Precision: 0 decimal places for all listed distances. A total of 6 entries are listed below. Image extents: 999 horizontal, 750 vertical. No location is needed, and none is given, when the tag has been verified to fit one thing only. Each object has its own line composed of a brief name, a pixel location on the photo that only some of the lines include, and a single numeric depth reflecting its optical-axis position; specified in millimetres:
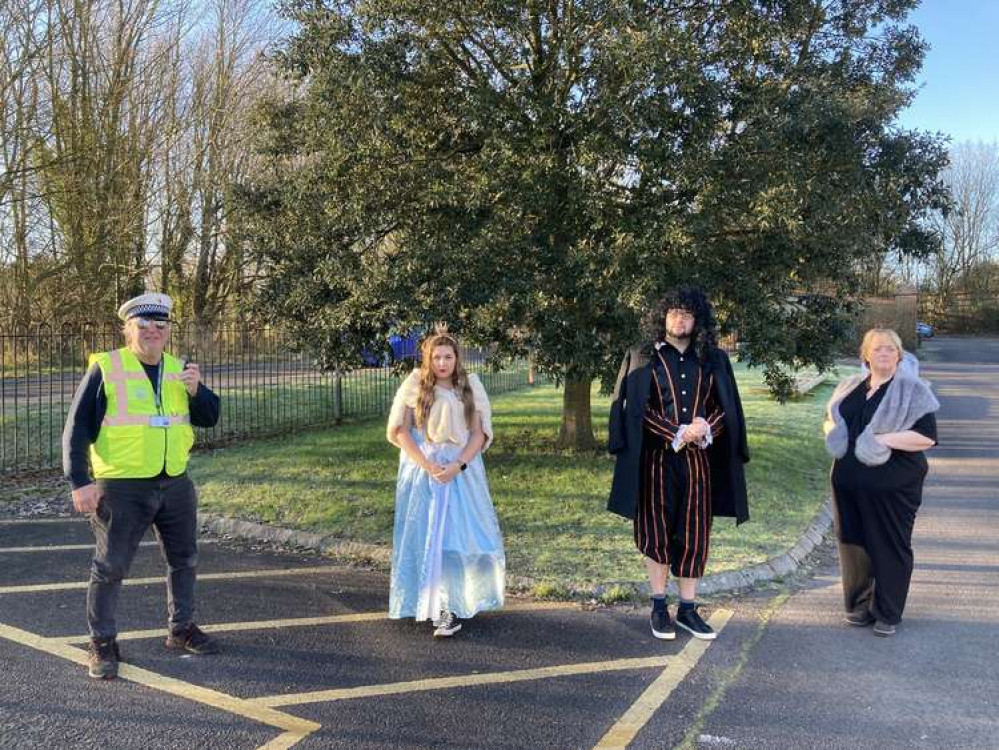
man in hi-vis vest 3963
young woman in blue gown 4527
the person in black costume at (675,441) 4426
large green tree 7043
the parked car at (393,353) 8641
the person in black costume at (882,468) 4531
